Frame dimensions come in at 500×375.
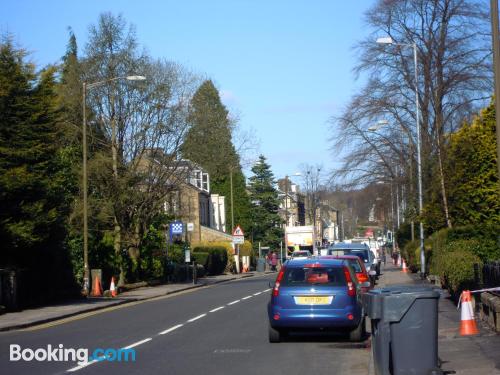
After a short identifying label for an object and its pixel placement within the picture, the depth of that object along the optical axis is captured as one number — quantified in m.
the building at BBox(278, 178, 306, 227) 141.62
